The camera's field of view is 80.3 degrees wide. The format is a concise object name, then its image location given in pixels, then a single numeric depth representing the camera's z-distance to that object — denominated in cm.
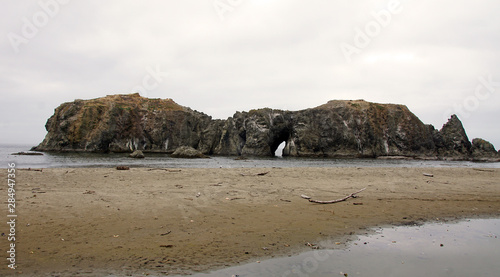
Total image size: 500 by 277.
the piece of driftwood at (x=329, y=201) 1138
